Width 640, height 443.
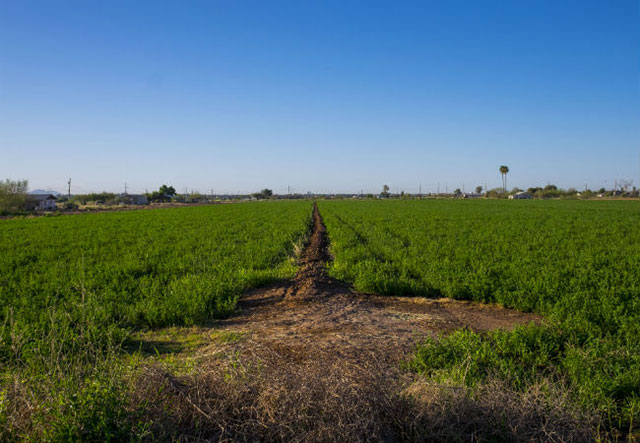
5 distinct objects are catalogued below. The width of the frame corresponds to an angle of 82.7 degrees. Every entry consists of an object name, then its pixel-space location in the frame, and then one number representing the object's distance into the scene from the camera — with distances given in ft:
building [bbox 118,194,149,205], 370.20
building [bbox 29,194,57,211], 238.68
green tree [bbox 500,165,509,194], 516.73
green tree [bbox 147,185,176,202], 472.44
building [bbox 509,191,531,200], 460.30
